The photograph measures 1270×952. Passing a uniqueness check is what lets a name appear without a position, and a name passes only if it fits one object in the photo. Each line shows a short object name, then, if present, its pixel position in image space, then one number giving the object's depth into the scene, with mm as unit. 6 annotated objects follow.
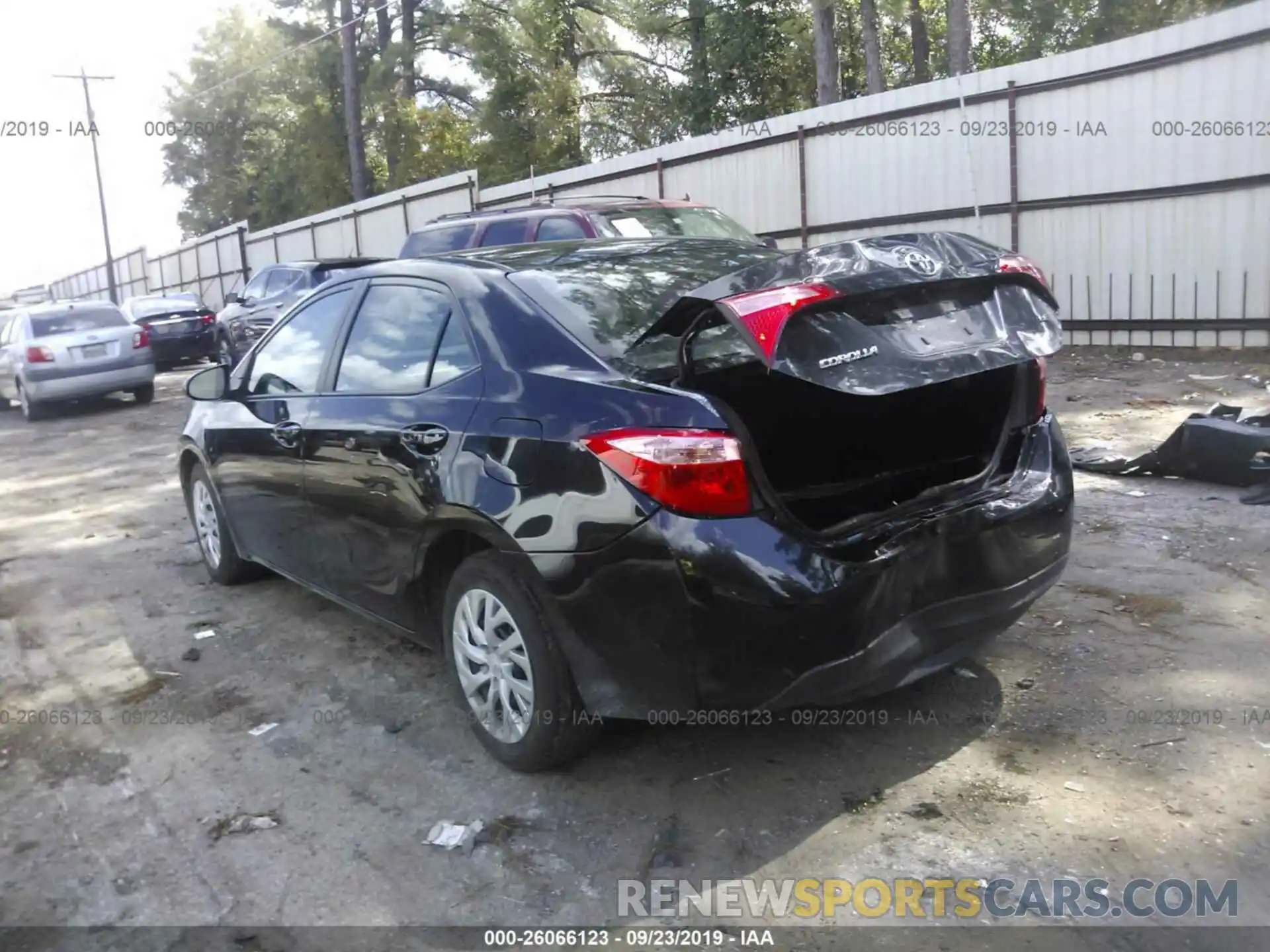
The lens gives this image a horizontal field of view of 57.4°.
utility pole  40056
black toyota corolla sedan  3189
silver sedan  14953
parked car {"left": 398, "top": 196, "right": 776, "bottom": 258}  9969
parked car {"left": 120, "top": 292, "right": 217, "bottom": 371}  19906
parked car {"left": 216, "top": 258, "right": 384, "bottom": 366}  15352
